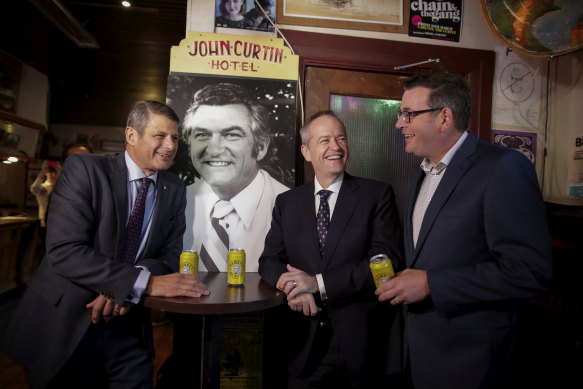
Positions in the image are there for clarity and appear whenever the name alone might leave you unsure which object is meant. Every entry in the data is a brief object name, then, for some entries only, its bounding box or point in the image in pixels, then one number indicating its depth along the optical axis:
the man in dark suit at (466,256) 1.26
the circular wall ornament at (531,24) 2.46
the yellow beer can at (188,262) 1.80
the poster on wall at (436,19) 2.90
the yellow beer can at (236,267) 1.79
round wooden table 1.44
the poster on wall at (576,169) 2.83
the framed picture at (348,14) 2.75
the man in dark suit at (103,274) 1.61
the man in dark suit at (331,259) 1.69
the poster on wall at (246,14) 2.65
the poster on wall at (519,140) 2.98
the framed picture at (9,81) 5.80
